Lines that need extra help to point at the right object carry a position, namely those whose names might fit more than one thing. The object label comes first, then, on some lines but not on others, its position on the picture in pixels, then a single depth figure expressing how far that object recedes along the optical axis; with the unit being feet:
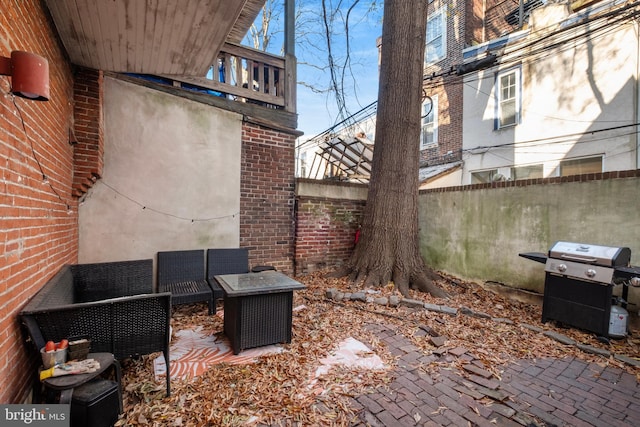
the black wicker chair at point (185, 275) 12.64
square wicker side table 9.41
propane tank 10.34
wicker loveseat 6.23
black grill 10.21
